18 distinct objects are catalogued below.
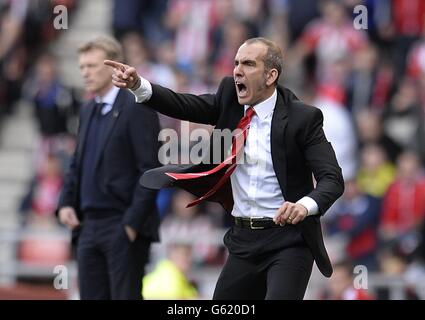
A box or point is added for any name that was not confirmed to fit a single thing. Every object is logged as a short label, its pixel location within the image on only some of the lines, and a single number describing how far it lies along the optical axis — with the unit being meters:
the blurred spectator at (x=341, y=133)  13.38
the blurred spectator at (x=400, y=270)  11.57
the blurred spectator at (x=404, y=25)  14.19
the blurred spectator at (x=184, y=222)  13.10
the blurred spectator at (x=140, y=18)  15.21
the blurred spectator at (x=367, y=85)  13.74
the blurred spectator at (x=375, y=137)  13.31
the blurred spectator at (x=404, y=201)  12.70
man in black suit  7.38
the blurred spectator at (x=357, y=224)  12.45
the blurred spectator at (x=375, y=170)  13.20
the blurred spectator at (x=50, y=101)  14.95
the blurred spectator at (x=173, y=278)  11.44
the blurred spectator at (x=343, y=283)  10.05
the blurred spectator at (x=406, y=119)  13.34
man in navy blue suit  8.74
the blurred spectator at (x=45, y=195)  14.25
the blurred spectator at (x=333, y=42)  13.96
